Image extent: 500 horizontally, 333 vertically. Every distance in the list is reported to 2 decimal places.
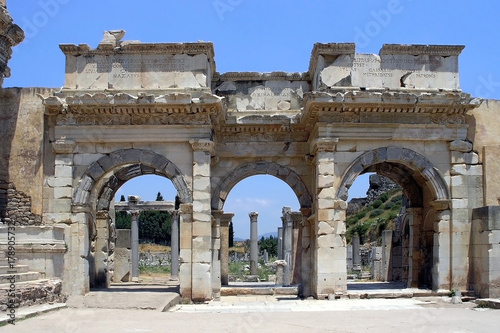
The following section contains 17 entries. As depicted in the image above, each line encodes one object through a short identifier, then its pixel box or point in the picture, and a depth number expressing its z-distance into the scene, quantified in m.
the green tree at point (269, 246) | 62.72
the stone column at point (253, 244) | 29.80
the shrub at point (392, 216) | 40.22
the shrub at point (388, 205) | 48.69
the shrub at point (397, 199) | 48.31
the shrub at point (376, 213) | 49.24
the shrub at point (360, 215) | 51.69
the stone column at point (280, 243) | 30.43
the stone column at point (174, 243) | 26.67
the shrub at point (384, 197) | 51.65
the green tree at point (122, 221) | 59.62
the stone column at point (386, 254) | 22.50
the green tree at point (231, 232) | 57.99
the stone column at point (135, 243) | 26.20
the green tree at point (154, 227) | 63.19
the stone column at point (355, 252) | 33.59
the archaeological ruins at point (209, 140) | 15.05
